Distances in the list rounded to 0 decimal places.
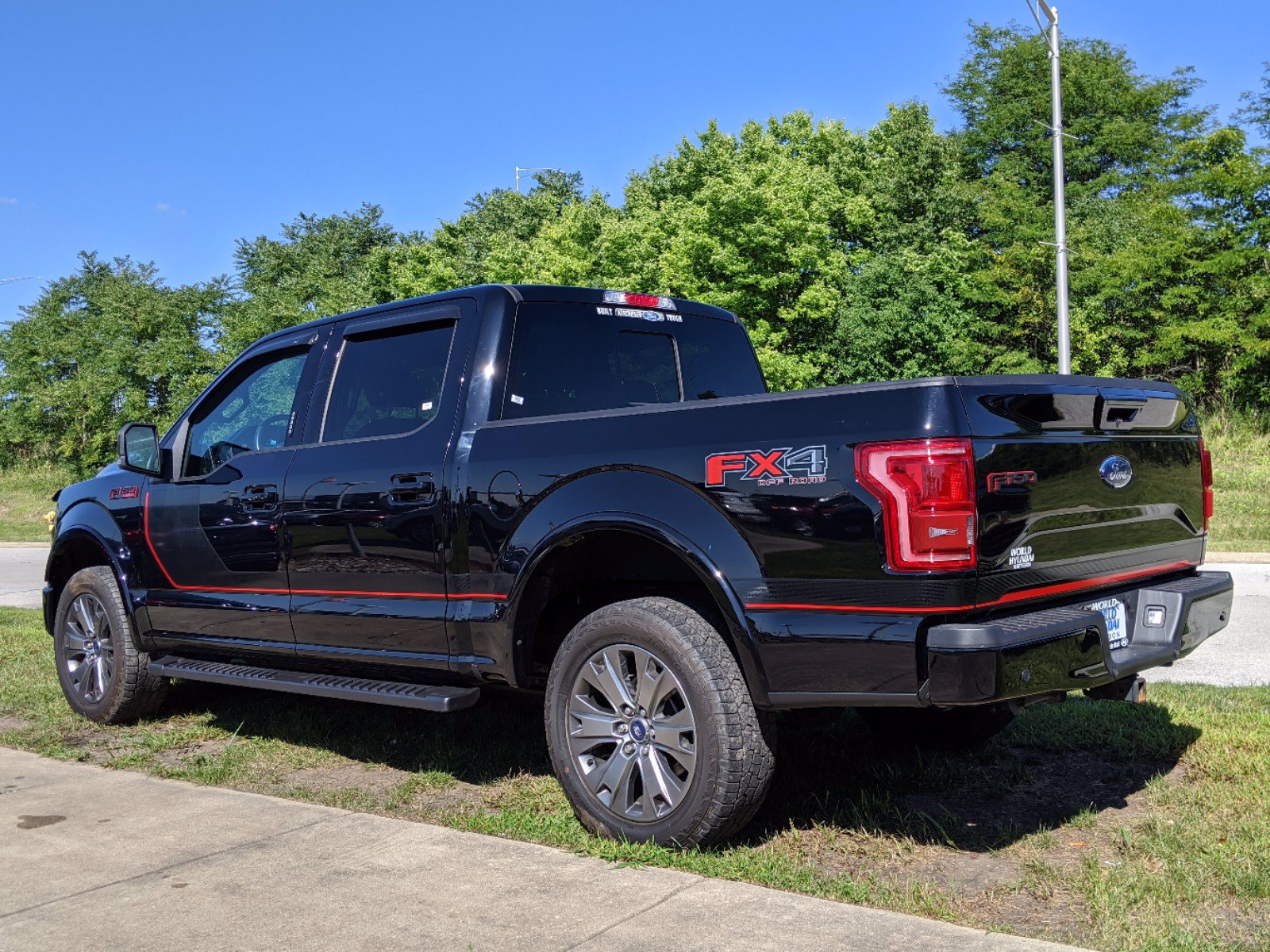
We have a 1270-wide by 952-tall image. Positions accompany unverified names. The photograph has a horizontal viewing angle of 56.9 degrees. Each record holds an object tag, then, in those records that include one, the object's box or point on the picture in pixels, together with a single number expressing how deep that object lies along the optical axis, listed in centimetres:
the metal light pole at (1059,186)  1768
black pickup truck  341
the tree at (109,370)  4331
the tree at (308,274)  4412
